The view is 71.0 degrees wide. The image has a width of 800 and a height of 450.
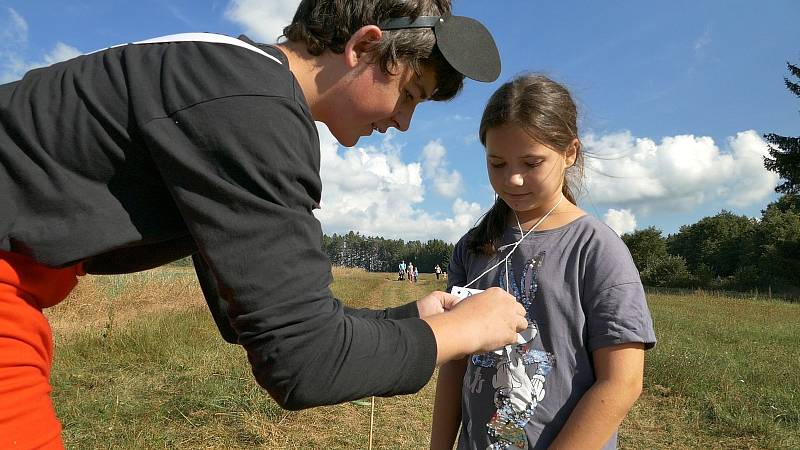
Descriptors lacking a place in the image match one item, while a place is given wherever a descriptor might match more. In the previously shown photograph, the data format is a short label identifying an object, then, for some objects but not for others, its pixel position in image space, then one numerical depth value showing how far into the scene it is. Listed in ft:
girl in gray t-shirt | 5.86
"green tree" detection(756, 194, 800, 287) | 121.18
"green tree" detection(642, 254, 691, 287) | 148.19
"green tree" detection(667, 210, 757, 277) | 176.14
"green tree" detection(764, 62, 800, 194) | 104.53
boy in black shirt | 3.34
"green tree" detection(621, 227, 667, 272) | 179.11
